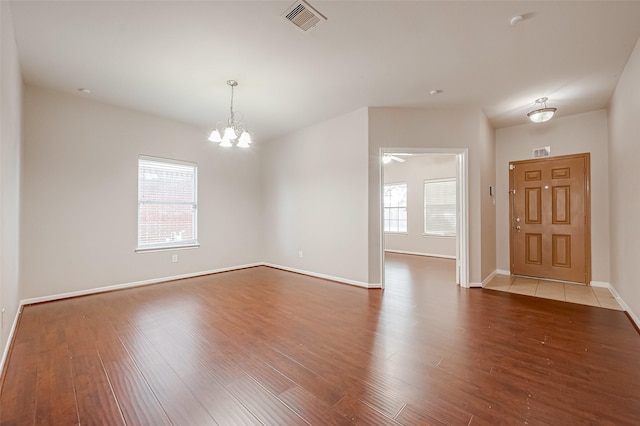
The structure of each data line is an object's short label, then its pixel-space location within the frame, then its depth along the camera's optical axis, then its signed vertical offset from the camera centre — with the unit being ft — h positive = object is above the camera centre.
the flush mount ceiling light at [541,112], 12.77 +4.78
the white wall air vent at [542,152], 15.90 +3.67
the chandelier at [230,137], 11.04 +3.26
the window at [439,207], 23.39 +0.72
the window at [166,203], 15.03 +0.73
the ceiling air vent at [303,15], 7.23 +5.46
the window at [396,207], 26.61 +0.82
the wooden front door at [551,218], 14.95 -0.16
